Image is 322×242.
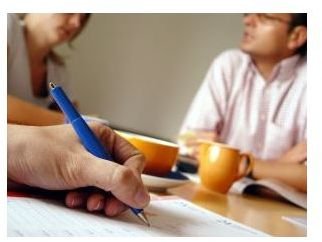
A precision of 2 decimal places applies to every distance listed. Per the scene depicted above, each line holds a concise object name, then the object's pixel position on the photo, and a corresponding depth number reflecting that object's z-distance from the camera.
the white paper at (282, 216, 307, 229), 0.46
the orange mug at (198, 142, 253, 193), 0.60
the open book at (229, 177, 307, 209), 0.62
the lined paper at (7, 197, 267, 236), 0.28
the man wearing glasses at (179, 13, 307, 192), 1.13
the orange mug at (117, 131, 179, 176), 0.51
